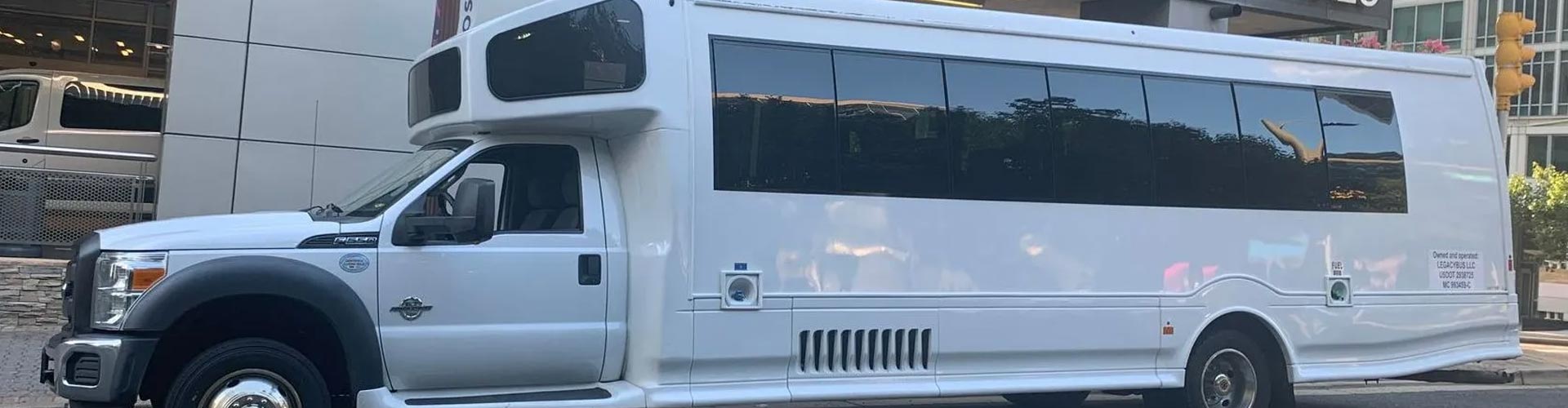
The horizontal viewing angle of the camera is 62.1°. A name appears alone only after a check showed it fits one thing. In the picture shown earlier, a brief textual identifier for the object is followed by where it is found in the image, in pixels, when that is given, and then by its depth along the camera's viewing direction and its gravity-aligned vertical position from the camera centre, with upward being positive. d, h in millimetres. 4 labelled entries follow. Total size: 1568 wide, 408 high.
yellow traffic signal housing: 13647 +2384
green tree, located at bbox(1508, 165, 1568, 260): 34625 +1765
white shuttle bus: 6422 +161
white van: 13305 +1375
